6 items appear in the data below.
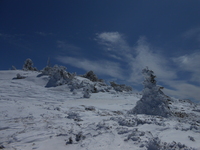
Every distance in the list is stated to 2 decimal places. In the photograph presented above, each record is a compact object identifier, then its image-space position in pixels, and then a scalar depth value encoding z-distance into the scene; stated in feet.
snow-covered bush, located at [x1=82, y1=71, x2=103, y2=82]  113.27
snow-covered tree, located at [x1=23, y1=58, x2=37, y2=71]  145.29
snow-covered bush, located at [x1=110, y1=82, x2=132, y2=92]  77.49
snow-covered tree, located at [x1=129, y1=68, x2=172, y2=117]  29.12
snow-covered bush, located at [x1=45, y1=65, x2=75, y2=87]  60.63
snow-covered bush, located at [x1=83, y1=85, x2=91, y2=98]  50.70
